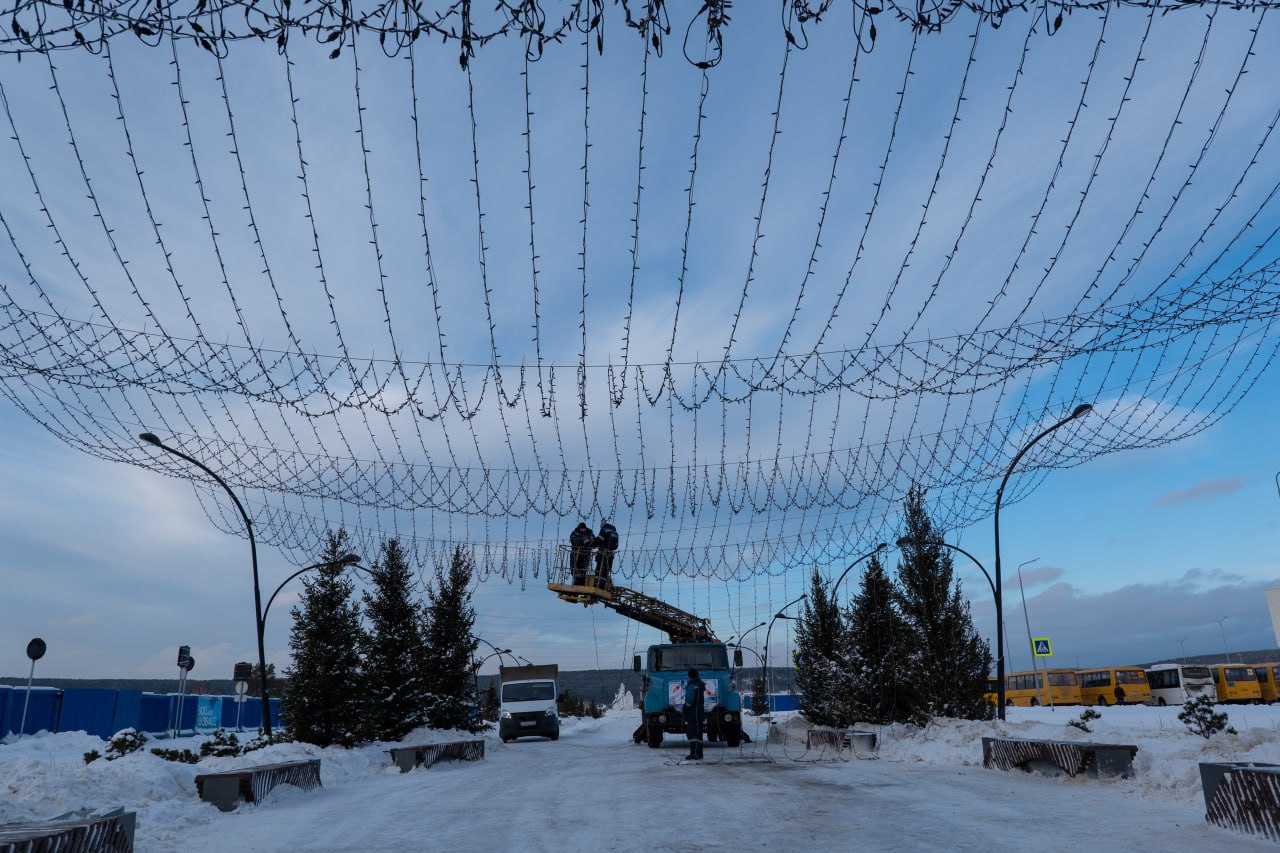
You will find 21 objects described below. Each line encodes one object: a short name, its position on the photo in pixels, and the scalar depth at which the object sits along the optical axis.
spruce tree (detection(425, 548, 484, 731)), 33.06
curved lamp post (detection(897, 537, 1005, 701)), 21.03
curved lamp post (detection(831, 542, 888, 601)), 29.69
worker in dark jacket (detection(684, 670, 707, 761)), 17.62
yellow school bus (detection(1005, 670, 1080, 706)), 54.06
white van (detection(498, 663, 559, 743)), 34.56
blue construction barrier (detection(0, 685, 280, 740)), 27.42
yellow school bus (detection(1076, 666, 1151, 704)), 50.06
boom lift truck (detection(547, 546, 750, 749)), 22.53
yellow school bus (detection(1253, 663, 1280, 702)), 45.62
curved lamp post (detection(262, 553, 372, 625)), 25.25
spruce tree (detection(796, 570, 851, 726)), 28.59
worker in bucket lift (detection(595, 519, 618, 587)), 26.90
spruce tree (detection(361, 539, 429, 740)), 28.75
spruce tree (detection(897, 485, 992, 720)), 23.55
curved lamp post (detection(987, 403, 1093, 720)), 20.20
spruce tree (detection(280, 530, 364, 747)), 23.66
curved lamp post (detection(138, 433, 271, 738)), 24.27
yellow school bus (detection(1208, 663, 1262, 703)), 46.28
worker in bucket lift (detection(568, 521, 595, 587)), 26.98
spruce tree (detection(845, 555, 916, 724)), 25.55
